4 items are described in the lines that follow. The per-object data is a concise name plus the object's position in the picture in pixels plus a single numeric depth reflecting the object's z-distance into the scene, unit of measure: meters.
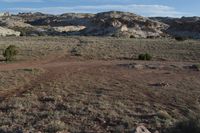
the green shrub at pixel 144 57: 15.86
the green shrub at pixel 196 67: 12.88
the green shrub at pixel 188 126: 5.95
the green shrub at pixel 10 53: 15.43
